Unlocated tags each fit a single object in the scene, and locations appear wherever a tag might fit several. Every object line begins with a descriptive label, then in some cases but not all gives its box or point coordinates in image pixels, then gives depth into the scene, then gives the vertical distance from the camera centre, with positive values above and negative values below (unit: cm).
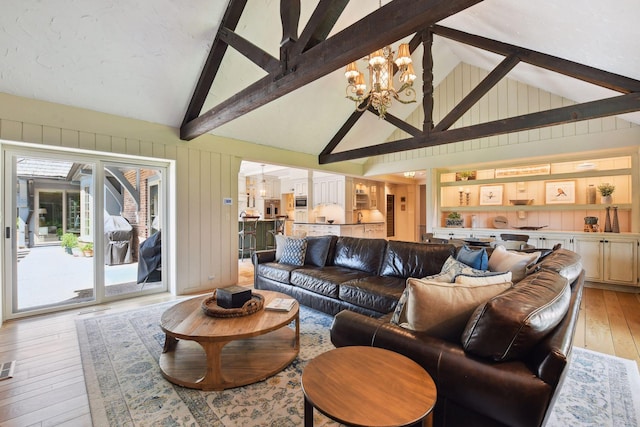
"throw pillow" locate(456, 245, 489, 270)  263 -46
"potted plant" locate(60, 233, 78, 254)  390 -42
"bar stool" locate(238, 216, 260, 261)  750 -63
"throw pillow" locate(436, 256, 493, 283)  194 -45
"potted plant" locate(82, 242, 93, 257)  400 -54
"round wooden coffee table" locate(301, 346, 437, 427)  102 -73
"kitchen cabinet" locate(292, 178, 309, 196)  905 +78
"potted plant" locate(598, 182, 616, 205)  490 +30
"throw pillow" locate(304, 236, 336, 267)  422 -59
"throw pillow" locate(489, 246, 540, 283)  231 -45
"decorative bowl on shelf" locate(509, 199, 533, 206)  582 +18
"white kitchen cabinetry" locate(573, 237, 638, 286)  447 -77
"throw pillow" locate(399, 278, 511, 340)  149 -51
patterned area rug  177 -130
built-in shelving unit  496 +45
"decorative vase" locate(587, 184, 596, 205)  514 +28
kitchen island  794 -54
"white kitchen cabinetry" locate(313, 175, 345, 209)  816 +60
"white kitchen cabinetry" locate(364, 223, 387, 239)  865 -63
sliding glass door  354 -27
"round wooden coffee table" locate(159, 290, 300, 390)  206 -125
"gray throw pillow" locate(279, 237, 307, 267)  424 -62
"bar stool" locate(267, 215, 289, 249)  892 -53
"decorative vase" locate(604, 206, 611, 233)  482 -25
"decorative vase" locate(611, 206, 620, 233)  473 -23
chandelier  339 +172
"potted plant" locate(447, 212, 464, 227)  643 -22
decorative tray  235 -84
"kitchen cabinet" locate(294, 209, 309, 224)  888 -14
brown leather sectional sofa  110 -66
